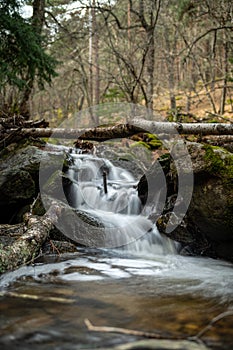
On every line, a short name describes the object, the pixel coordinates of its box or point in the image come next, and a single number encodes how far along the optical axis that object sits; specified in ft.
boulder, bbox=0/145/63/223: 20.29
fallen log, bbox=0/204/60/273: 11.67
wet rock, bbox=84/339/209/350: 6.79
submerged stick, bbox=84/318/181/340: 7.27
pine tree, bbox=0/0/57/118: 26.71
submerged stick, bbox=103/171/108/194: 23.16
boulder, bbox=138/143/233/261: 15.48
